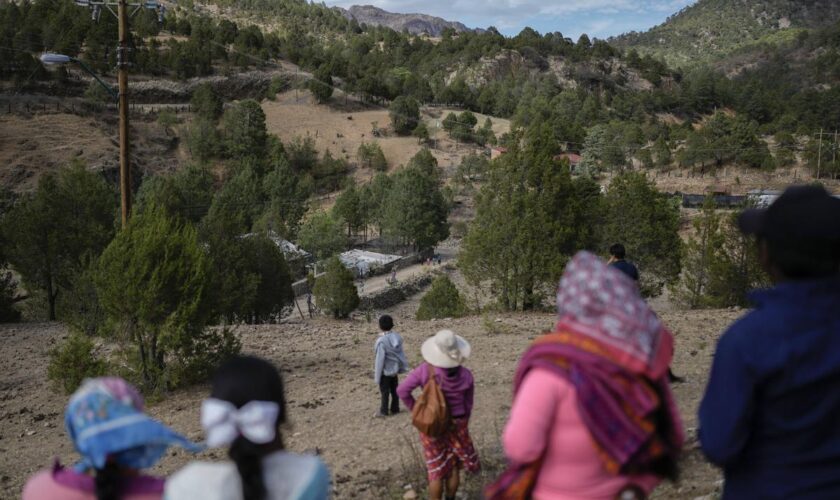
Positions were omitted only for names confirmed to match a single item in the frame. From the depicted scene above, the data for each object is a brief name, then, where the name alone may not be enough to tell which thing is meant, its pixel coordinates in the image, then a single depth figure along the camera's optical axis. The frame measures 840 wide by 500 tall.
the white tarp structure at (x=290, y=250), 35.05
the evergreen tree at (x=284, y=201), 43.66
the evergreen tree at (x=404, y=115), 73.00
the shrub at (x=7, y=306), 19.52
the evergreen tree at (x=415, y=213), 43.97
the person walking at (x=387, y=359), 7.01
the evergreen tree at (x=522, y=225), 15.77
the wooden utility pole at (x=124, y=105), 9.63
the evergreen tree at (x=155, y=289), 9.38
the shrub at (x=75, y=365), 9.70
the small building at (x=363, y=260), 39.72
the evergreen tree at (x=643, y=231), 19.20
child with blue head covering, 2.08
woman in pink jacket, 2.06
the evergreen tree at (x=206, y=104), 64.94
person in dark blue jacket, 2.03
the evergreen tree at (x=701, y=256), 17.66
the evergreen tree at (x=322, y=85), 77.44
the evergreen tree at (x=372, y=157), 64.38
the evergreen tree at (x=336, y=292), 24.28
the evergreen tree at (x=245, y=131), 61.00
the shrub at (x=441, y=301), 20.25
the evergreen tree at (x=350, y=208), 47.12
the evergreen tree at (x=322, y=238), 40.56
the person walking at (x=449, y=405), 4.23
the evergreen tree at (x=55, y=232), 20.33
